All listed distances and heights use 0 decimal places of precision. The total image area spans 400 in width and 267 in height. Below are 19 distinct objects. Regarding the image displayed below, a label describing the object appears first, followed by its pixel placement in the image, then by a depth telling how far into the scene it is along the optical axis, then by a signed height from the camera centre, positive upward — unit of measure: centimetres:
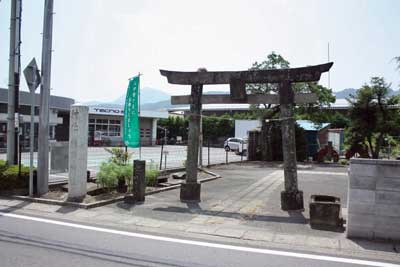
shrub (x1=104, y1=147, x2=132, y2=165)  1107 -43
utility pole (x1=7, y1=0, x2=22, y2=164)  1116 +190
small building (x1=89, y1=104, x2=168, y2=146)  4284 +225
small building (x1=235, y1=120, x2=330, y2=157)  2766 +74
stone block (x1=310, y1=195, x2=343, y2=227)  683 -131
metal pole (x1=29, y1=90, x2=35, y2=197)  919 -16
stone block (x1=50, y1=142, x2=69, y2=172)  1127 -48
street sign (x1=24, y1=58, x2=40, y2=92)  914 +168
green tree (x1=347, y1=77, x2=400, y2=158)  2125 +187
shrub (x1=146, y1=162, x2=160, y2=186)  1125 -104
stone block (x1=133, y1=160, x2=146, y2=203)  904 -91
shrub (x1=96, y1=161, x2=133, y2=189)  1000 -88
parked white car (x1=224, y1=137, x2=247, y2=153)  3700 -8
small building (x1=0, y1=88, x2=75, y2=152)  3048 +249
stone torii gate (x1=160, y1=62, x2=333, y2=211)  841 +113
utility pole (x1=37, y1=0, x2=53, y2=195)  953 +135
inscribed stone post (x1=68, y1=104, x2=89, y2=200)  875 -23
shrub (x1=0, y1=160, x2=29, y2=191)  959 -100
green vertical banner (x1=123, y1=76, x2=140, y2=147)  1084 +81
